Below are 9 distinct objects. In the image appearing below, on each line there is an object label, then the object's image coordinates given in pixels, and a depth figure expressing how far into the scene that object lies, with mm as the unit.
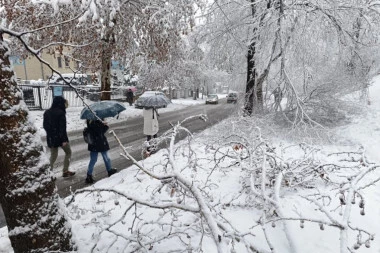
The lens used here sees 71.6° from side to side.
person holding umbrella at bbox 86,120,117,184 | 5800
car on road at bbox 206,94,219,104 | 34938
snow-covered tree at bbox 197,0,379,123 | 9078
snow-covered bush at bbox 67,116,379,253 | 2474
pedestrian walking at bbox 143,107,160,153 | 8000
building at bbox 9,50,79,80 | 37550
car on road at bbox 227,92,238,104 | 32256
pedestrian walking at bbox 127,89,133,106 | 23184
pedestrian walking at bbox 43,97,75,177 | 5718
